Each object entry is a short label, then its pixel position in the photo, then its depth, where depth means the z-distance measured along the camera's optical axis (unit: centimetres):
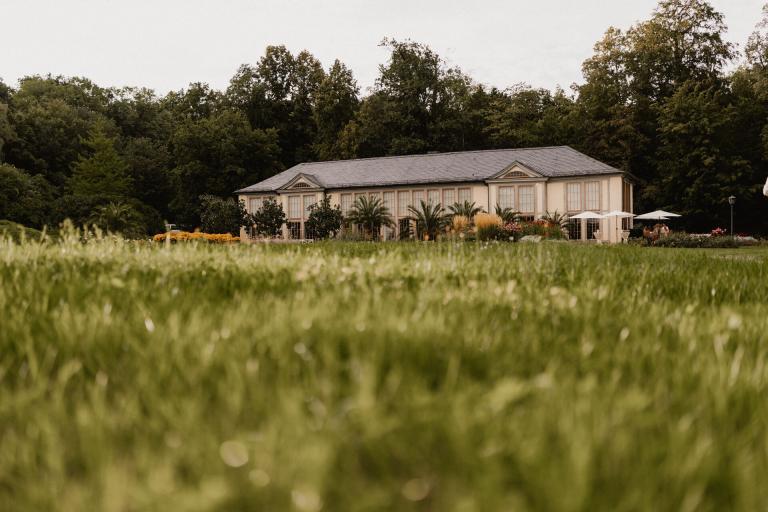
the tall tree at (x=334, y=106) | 6256
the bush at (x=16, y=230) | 1192
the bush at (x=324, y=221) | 4184
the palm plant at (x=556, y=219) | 3525
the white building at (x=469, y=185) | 4412
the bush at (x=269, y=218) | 4319
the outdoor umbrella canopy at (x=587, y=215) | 4031
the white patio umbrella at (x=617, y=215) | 3992
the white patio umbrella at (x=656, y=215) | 4150
